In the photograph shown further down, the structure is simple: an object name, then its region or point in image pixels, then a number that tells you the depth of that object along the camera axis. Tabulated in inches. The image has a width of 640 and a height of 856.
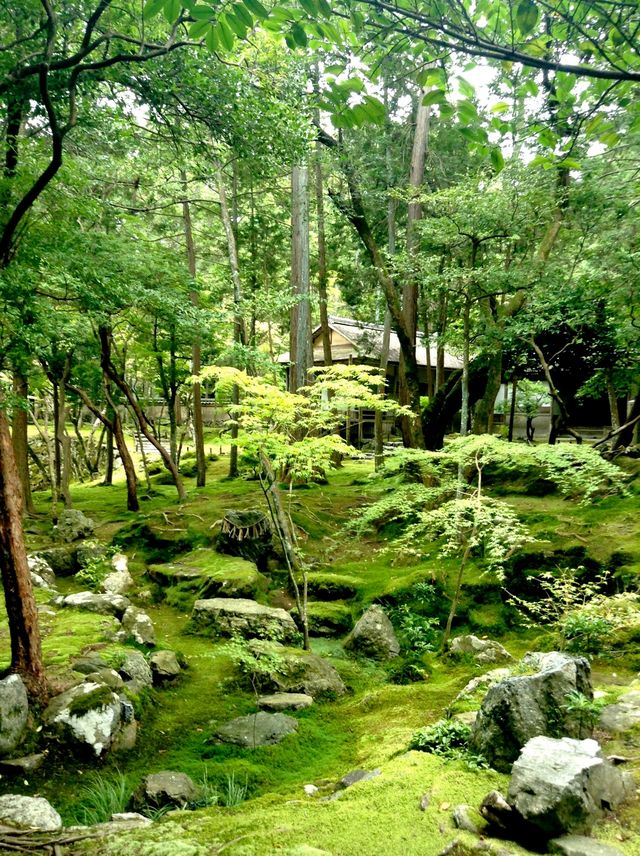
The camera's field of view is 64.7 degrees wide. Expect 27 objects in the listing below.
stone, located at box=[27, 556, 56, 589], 311.4
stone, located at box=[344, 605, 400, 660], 250.5
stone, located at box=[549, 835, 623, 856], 73.9
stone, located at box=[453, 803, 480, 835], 85.0
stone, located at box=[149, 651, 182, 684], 213.0
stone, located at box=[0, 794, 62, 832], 111.7
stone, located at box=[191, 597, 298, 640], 262.7
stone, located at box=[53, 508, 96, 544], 405.7
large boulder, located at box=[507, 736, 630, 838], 78.4
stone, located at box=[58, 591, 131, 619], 264.5
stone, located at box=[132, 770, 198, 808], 130.6
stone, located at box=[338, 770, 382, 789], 122.9
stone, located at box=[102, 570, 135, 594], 319.6
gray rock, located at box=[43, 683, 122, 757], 155.1
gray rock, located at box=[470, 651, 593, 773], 110.3
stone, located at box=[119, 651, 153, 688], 197.0
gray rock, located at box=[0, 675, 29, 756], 146.9
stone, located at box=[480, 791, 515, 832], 82.4
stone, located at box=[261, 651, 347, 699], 209.6
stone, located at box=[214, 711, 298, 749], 171.3
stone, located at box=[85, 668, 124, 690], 176.7
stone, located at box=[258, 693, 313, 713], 197.3
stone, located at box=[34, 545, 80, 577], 349.1
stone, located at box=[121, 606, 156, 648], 236.7
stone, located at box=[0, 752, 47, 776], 142.3
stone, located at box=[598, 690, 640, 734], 120.7
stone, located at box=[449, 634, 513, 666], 223.1
